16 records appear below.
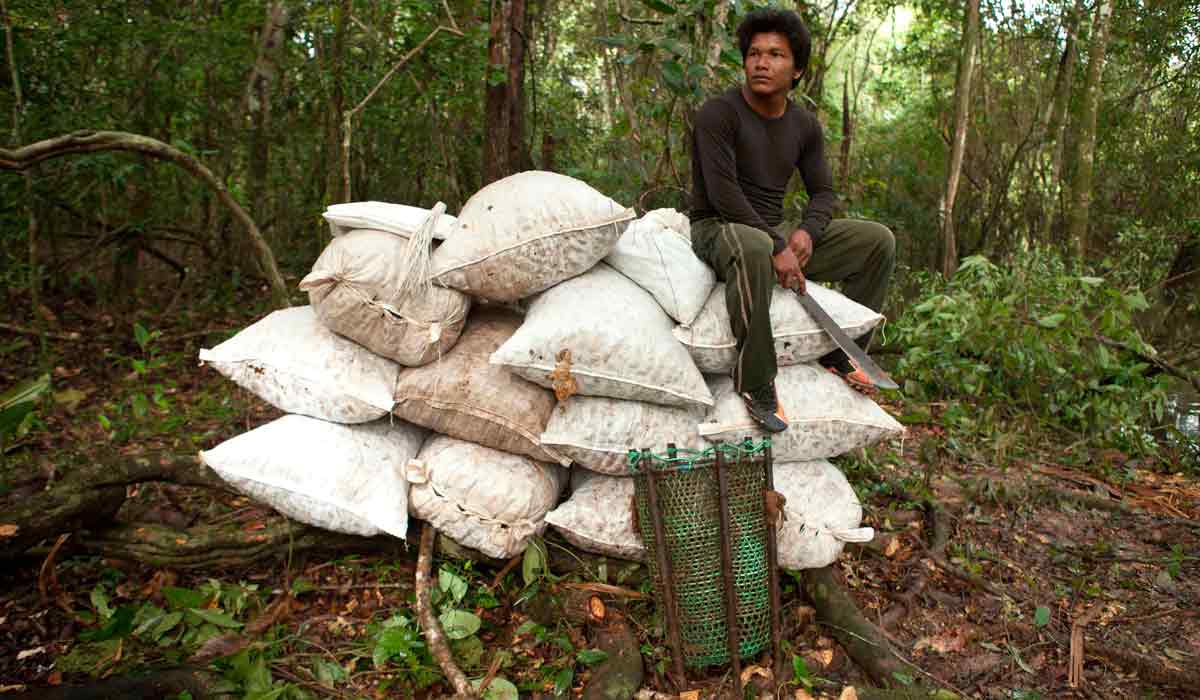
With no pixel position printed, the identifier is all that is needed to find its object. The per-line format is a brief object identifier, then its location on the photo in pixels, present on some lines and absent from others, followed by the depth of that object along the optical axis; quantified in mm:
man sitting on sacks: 2469
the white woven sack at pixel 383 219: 2439
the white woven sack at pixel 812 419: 2531
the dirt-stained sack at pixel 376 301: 2369
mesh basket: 2072
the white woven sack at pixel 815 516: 2414
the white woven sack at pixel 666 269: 2518
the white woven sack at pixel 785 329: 2521
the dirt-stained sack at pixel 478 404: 2412
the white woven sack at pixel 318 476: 2320
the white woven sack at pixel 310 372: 2414
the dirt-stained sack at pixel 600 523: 2393
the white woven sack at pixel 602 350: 2299
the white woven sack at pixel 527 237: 2379
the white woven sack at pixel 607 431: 2367
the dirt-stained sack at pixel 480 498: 2393
